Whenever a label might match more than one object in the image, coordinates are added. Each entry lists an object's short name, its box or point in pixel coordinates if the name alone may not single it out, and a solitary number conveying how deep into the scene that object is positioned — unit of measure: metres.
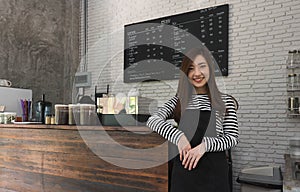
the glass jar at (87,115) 2.74
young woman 2.07
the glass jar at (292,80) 4.24
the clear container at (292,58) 4.28
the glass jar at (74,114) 2.79
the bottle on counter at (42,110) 3.26
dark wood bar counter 2.27
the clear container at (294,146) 4.08
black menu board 4.98
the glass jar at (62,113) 2.89
